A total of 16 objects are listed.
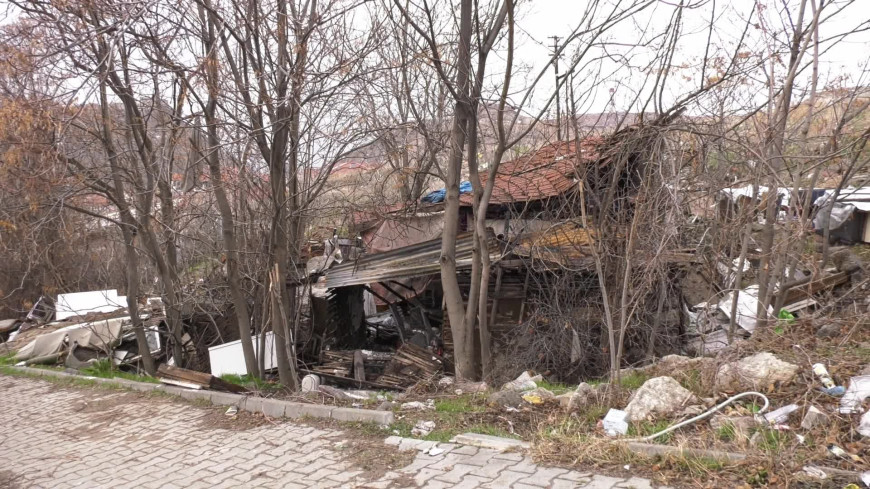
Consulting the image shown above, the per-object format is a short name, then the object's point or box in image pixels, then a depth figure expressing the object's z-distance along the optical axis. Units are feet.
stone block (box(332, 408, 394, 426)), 18.56
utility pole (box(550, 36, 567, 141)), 23.54
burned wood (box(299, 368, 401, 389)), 30.99
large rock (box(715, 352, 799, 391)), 16.05
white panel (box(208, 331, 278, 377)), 37.52
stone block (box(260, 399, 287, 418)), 21.19
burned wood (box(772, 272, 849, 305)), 29.25
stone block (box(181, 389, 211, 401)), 24.44
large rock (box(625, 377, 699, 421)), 15.83
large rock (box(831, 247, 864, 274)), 32.55
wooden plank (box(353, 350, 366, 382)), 34.22
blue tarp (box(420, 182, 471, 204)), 44.45
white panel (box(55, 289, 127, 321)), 51.90
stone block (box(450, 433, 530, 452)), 15.48
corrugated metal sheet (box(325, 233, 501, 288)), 32.68
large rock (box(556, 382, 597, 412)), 17.63
